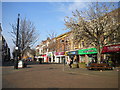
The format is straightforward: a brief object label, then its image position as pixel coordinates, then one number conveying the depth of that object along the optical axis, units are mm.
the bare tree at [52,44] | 40558
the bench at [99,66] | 12701
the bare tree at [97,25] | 13975
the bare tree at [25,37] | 24221
